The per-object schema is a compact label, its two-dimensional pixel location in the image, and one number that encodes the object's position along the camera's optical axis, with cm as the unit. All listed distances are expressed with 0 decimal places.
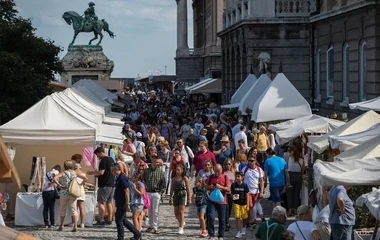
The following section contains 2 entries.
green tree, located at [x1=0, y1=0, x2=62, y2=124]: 3514
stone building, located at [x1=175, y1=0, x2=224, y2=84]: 7612
